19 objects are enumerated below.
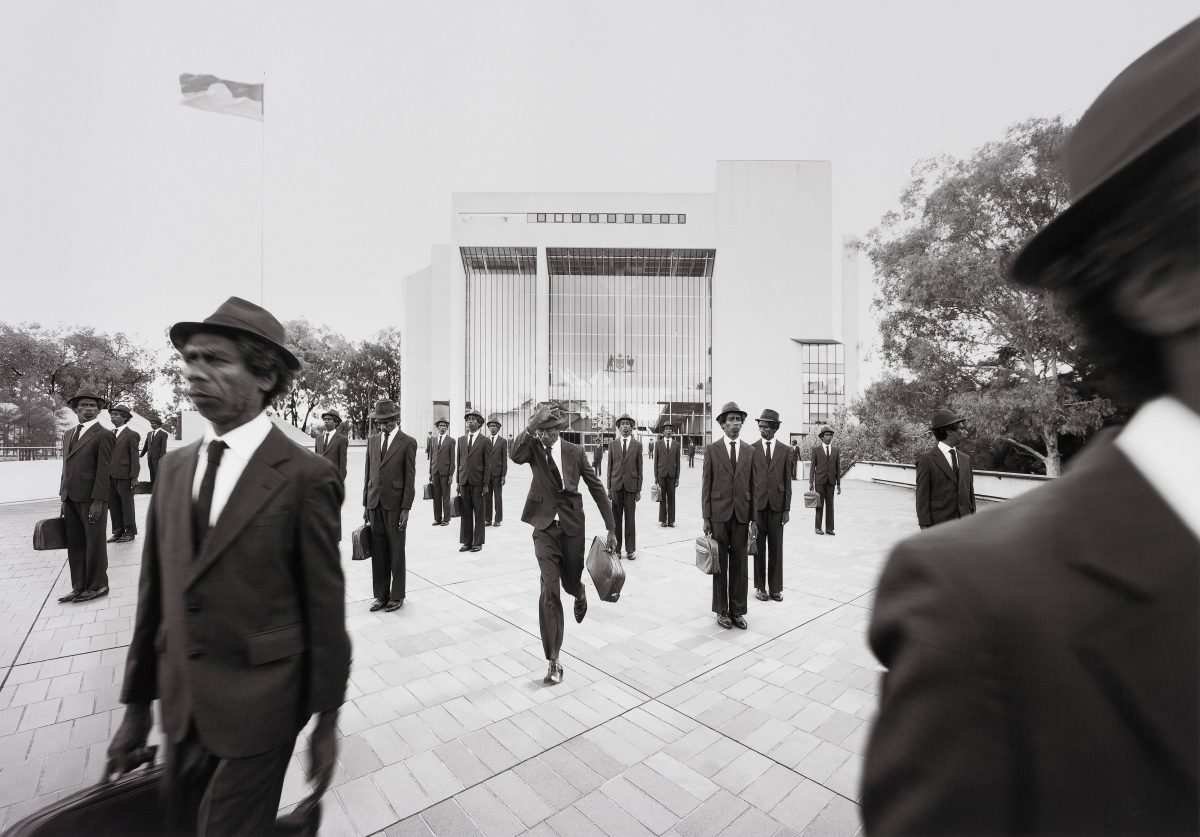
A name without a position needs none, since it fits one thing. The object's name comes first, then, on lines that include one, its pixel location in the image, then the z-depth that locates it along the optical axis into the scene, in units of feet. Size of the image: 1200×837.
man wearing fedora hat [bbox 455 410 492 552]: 28.48
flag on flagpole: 39.91
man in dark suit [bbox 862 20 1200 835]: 1.71
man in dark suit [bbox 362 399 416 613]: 18.92
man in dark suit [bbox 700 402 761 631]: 17.66
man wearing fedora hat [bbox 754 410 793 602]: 20.62
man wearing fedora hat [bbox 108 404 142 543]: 27.76
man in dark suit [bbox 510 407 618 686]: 14.11
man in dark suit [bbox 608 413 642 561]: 28.50
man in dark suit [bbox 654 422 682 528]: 36.81
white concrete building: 146.61
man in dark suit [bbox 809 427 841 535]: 34.19
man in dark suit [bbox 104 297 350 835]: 5.41
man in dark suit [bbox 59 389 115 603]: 19.36
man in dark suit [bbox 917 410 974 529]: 19.36
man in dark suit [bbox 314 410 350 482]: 34.32
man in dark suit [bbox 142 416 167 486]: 36.78
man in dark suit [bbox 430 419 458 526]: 34.71
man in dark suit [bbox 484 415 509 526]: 34.24
